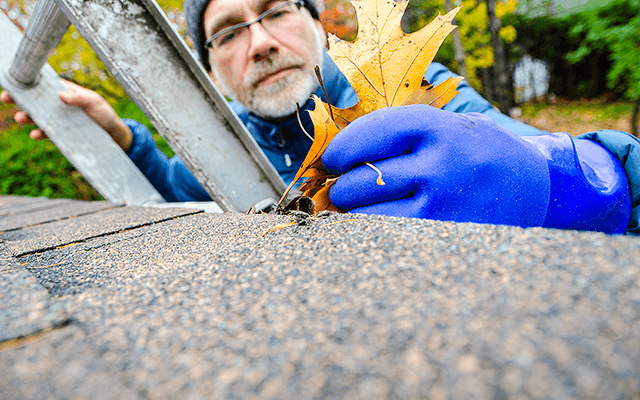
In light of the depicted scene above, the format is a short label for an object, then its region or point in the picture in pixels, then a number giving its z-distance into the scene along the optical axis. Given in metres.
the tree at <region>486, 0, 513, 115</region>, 6.62
